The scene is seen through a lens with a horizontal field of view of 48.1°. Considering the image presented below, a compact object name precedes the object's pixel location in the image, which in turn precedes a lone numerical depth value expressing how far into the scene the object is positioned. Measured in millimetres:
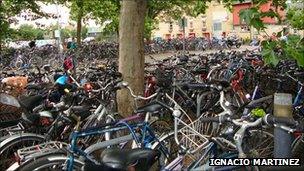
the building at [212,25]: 38346
